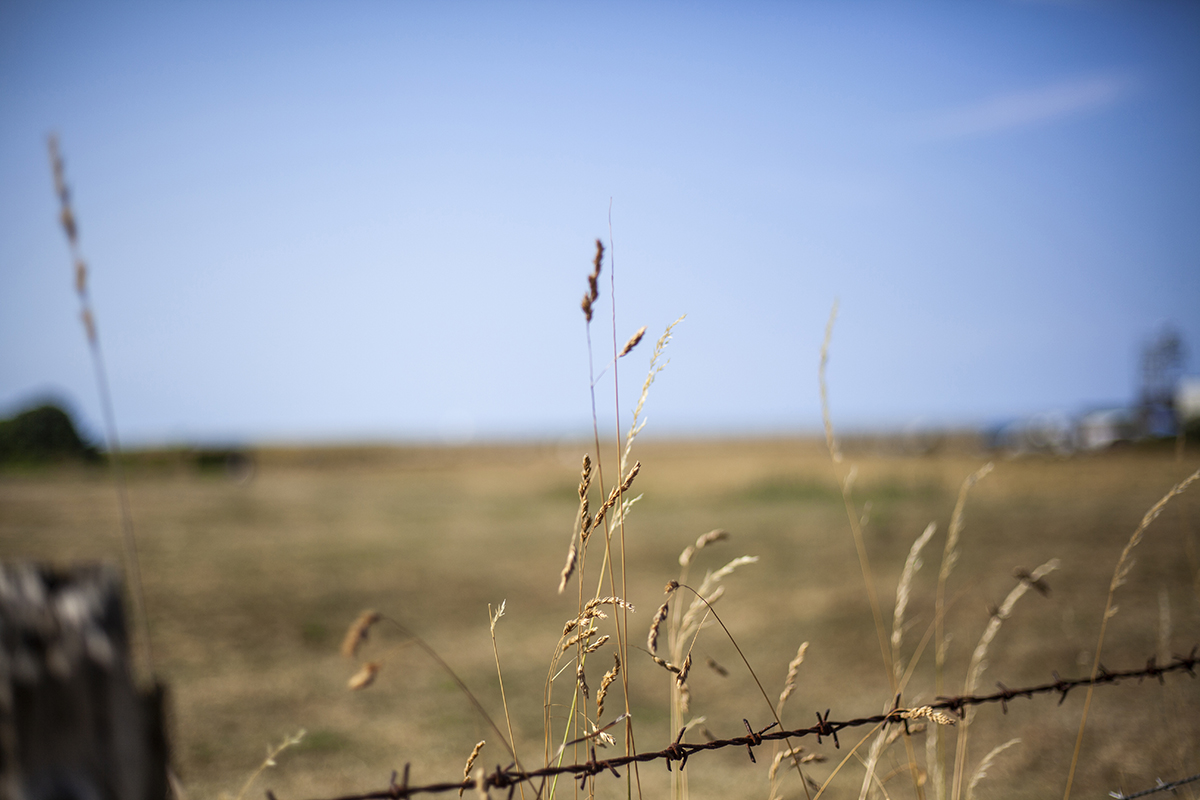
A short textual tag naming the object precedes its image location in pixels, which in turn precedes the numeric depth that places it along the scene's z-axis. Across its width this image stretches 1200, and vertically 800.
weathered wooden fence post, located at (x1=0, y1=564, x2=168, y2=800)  1.83
